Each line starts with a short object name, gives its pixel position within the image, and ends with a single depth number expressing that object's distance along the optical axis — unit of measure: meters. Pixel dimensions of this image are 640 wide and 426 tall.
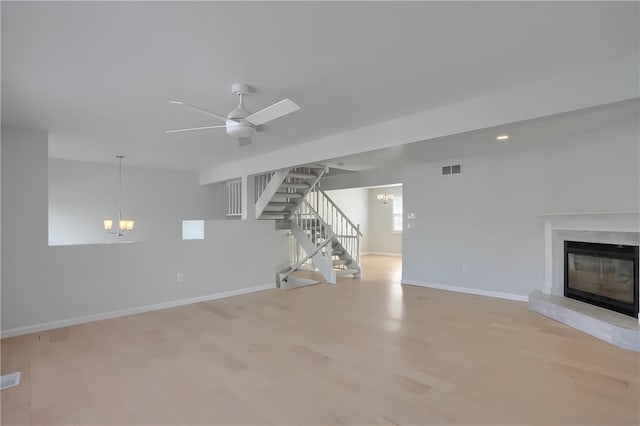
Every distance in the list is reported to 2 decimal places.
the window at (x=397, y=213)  11.82
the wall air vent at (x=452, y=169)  5.92
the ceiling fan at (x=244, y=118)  2.65
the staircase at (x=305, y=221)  6.53
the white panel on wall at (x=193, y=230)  5.59
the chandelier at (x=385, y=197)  11.06
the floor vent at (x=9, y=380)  2.65
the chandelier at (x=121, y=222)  5.28
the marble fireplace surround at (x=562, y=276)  3.43
